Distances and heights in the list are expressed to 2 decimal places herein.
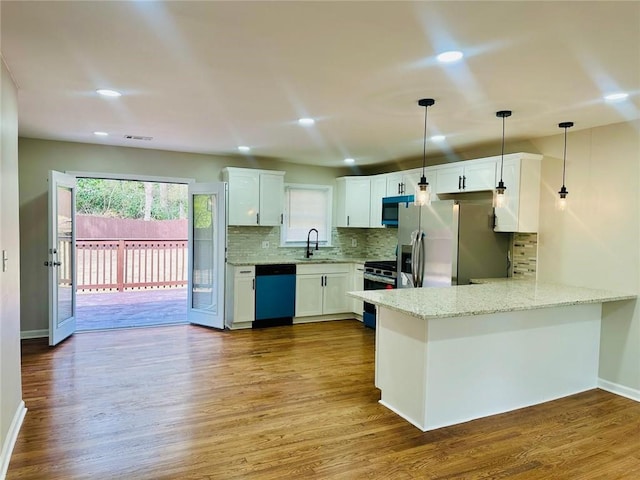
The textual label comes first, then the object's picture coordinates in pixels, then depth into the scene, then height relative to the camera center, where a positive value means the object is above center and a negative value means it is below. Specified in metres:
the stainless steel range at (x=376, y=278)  5.61 -0.67
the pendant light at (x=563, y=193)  3.89 +0.36
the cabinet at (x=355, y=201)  6.67 +0.40
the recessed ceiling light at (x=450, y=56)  2.37 +0.95
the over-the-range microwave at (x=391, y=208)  5.71 +0.27
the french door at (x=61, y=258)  4.84 -0.43
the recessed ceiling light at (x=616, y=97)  3.03 +0.96
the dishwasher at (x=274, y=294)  5.96 -0.94
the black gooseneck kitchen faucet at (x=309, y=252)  6.82 -0.40
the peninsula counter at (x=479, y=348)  3.05 -0.90
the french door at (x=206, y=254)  5.88 -0.41
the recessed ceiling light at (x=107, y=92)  3.16 +0.95
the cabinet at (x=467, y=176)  4.63 +0.60
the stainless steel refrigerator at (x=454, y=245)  4.48 -0.17
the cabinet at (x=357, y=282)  6.36 -0.80
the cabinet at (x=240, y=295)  5.83 -0.95
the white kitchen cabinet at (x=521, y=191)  4.33 +0.39
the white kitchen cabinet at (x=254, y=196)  6.00 +0.41
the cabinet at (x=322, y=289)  6.22 -0.91
